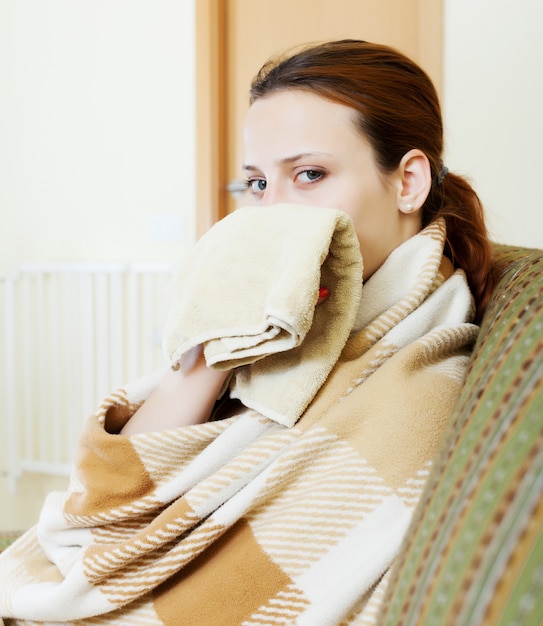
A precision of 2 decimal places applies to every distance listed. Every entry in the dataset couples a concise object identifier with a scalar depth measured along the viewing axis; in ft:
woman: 2.07
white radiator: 7.41
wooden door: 6.91
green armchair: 0.90
